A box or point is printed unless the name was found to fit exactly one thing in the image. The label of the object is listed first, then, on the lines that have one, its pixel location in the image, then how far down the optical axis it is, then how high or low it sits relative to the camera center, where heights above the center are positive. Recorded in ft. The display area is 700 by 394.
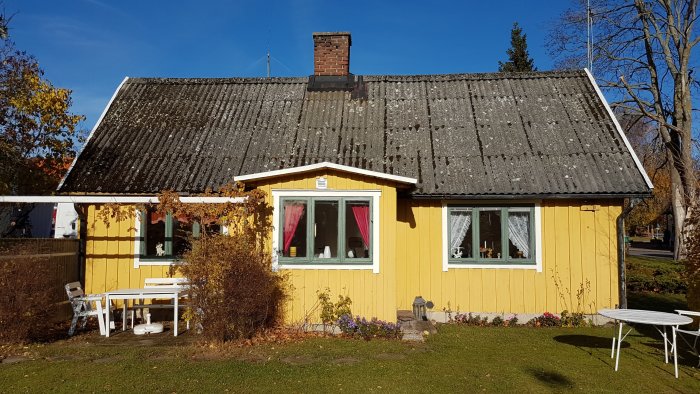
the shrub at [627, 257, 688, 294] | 55.67 -5.15
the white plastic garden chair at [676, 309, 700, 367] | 25.43 -4.18
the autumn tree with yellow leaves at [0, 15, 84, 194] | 55.93 +11.70
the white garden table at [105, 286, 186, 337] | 31.41 -3.80
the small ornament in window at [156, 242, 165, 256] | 37.76 -1.39
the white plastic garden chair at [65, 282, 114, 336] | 32.09 -4.66
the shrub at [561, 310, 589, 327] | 36.01 -6.01
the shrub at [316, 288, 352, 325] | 32.65 -4.68
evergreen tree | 102.58 +33.75
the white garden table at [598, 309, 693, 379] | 24.77 -4.14
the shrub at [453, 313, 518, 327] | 36.42 -6.11
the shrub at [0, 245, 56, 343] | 28.89 -3.81
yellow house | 33.37 +2.89
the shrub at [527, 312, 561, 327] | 36.09 -6.03
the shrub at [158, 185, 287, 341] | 28.60 -2.47
